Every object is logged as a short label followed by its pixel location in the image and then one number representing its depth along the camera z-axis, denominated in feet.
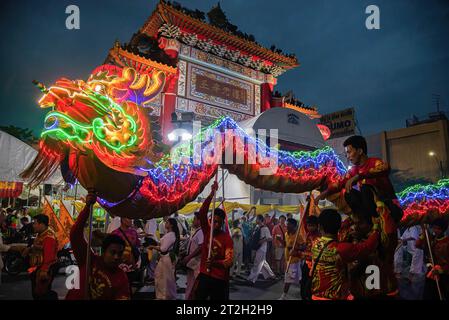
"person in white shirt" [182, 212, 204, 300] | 20.35
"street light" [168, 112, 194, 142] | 46.78
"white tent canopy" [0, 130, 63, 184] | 26.09
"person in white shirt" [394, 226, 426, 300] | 31.45
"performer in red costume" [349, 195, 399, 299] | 12.02
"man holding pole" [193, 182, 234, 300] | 14.46
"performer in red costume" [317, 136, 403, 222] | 12.26
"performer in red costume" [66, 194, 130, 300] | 9.68
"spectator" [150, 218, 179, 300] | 20.25
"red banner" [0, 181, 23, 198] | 35.73
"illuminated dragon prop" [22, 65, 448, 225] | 12.24
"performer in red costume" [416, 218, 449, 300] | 15.71
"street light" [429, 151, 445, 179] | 70.16
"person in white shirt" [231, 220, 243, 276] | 34.60
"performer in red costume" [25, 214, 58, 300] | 14.66
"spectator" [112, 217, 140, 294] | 16.26
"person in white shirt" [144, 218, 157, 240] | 34.16
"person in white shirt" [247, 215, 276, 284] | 31.60
